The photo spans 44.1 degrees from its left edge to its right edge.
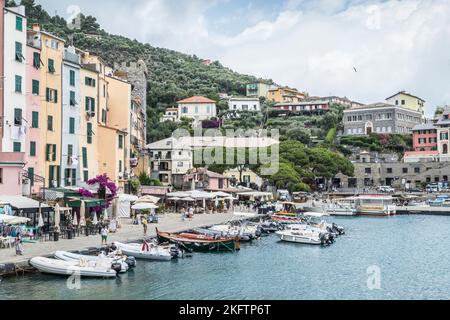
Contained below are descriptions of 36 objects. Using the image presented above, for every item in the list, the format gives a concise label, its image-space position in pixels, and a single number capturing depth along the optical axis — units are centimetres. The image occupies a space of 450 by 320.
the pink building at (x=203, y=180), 8181
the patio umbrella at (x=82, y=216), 4175
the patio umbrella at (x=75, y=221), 4119
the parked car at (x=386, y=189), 11044
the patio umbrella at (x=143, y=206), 5109
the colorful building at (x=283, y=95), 18300
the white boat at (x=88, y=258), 3153
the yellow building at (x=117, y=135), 5869
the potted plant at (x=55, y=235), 3823
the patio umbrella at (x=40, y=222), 3762
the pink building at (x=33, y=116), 4747
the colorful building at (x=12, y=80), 4531
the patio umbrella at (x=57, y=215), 3916
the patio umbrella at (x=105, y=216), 4514
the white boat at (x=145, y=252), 3700
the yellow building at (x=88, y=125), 5453
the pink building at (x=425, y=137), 12838
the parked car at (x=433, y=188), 11134
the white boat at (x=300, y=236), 4966
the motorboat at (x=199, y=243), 4197
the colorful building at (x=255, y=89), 19000
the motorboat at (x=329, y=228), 5472
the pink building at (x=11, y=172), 4175
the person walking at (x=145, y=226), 4425
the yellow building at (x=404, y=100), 15600
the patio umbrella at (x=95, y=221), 4424
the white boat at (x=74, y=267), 3003
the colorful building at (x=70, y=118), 5203
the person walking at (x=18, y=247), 3153
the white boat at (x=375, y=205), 8581
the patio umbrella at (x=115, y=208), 5153
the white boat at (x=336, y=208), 8519
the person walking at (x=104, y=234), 3664
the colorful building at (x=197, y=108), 14475
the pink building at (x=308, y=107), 16038
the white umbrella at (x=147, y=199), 5427
